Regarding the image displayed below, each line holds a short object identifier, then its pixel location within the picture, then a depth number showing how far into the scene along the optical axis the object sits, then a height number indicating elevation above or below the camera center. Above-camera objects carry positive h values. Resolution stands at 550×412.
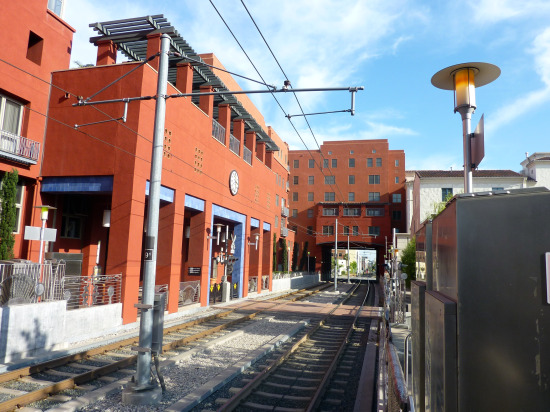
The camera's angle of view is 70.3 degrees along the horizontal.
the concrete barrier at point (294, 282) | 34.56 -2.93
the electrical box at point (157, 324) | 7.33 -1.41
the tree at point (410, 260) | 25.17 -0.11
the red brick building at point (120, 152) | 14.43 +4.01
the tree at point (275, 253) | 42.06 +0.03
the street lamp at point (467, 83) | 4.82 +2.28
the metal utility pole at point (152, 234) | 7.23 +0.29
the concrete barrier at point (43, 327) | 9.02 -2.18
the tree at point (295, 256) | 55.66 -0.29
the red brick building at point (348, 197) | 58.94 +9.57
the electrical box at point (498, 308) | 2.04 -0.25
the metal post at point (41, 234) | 11.11 +0.29
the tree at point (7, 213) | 13.20 +1.04
